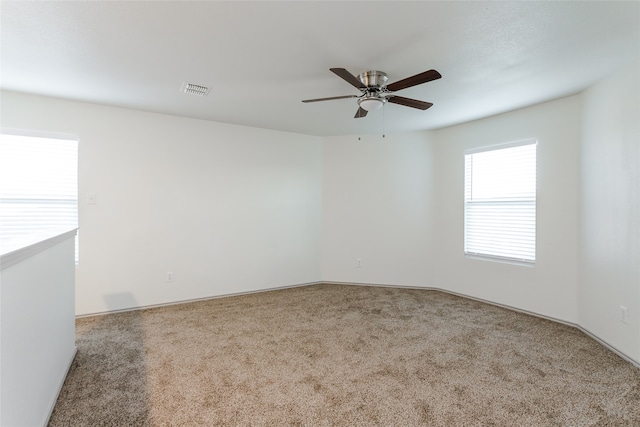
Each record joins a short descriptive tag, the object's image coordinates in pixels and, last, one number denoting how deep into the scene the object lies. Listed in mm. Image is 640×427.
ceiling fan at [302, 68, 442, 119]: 2680
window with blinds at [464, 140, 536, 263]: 3807
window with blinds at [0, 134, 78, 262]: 3291
